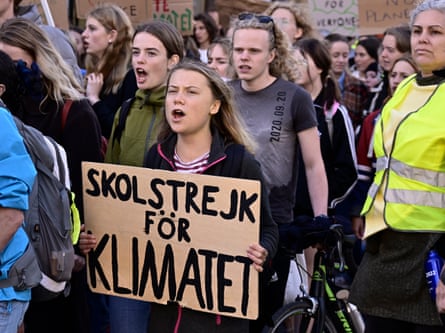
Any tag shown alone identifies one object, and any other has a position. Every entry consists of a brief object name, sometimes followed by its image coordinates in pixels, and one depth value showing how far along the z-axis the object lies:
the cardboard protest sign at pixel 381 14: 18.33
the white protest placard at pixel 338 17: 19.11
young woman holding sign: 8.33
